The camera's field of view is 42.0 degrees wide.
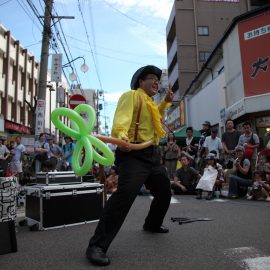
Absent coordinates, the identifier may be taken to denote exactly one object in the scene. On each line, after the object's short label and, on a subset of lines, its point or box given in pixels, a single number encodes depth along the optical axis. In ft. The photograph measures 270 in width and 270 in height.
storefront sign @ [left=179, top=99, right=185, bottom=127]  96.10
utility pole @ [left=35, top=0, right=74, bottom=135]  36.86
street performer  10.75
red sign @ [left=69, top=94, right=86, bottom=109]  36.09
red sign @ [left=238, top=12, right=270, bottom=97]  47.85
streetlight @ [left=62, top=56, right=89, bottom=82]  63.44
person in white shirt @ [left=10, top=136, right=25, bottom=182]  39.99
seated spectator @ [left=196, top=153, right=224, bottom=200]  28.66
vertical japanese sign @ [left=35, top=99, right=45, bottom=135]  36.73
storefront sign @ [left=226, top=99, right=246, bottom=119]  49.80
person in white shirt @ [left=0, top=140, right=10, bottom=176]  38.32
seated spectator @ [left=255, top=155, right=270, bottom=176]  28.04
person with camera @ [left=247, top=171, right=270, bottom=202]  26.55
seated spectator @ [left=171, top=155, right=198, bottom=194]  32.68
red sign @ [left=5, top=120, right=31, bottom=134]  96.78
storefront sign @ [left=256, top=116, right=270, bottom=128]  50.05
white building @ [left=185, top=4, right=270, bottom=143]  48.08
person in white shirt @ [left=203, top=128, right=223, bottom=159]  33.55
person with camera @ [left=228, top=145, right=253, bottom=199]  28.45
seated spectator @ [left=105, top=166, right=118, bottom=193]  33.42
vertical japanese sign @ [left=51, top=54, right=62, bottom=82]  48.16
